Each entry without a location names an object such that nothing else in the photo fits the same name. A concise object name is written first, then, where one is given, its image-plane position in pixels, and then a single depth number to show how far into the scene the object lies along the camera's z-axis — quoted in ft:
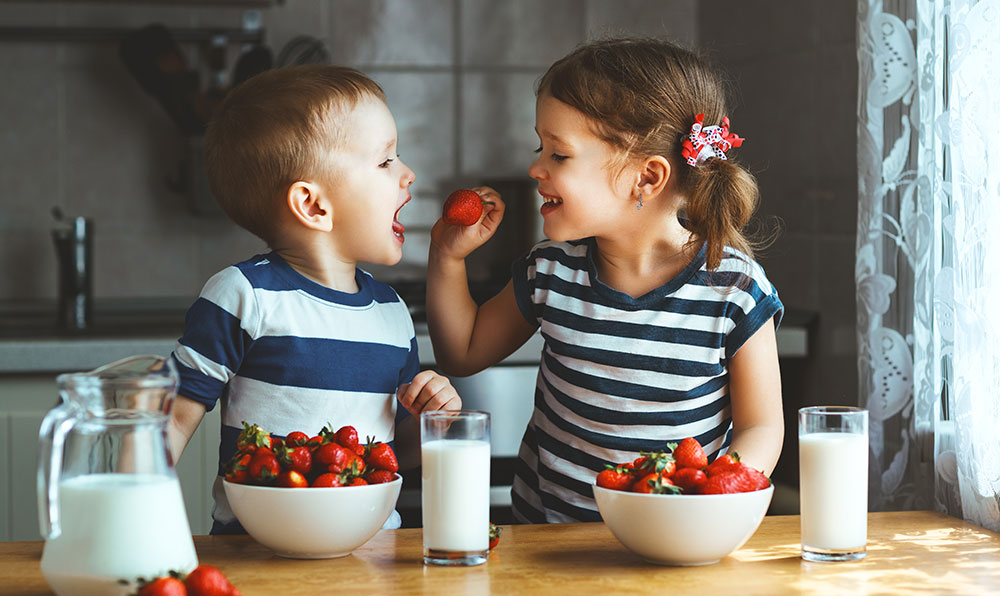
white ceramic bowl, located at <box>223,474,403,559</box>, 3.08
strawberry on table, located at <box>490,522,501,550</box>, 3.38
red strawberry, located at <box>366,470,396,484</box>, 3.20
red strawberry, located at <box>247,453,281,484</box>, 3.11
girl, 4.25
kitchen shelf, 7.96
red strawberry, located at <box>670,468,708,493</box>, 3.08
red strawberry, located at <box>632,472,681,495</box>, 3.08
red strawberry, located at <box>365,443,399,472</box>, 3.23
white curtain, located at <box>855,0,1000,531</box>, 4.33
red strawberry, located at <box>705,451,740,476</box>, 3.15
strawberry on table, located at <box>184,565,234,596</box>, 2.57
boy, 3.92
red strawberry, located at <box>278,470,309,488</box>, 3.08
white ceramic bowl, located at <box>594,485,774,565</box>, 3.03
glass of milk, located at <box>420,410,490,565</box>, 3.11
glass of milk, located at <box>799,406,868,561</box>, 3.19
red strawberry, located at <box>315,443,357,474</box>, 3.14
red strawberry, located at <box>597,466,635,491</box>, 3.17
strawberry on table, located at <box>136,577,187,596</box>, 2.49
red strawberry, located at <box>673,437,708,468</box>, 3.15
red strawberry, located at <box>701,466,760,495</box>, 3.05
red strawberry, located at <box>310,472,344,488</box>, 3.10
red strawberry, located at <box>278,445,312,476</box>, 3.13
